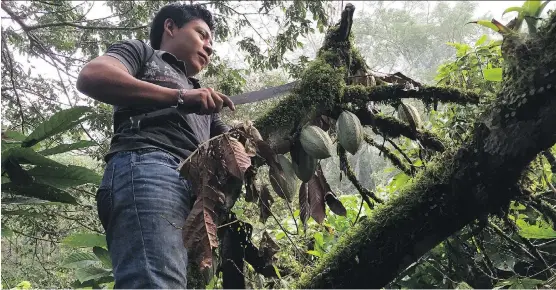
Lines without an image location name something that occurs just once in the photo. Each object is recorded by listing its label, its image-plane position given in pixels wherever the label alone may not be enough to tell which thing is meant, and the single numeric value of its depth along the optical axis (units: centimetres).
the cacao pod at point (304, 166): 139
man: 105
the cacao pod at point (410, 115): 146
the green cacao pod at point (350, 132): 132
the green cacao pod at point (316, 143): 129
